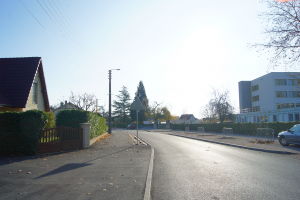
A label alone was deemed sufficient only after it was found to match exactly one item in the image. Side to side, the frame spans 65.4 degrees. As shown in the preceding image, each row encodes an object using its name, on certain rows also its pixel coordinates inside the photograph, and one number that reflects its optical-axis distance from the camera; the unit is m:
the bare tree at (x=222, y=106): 50.84
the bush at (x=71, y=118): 15.00
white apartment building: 41.54
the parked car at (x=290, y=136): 14.38
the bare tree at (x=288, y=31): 13.17
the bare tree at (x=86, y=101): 53.47
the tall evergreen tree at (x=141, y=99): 86.52
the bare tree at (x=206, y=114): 79.44
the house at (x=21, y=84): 16.39
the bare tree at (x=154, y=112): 84.69
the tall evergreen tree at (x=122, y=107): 92.75
